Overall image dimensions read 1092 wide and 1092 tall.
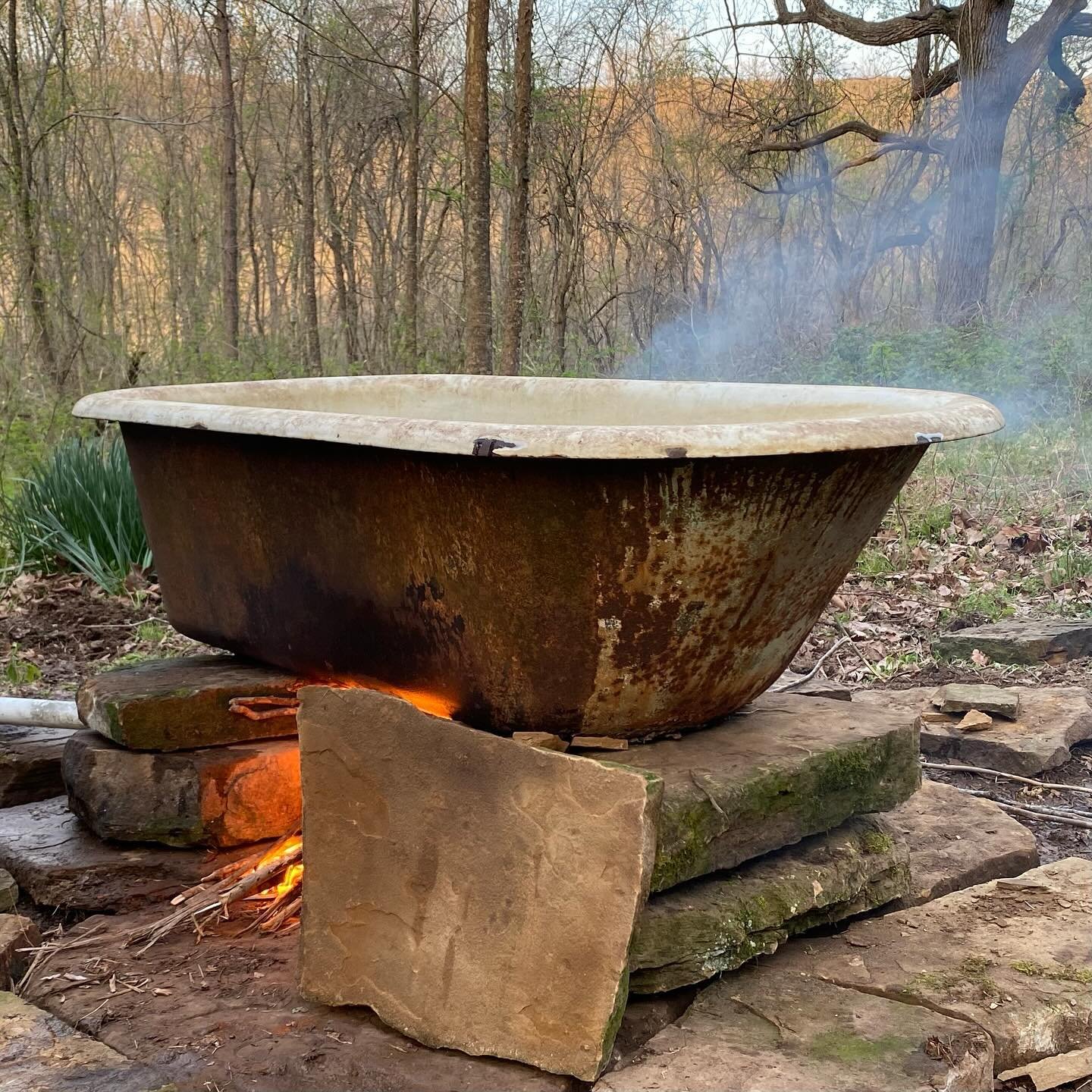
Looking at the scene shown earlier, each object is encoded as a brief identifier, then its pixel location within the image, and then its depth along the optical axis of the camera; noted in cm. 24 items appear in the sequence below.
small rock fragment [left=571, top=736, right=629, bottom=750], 207
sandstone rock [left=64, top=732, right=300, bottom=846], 236
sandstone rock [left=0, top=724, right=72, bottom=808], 280
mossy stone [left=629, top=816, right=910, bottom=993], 187
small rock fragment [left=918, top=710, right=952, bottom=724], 341
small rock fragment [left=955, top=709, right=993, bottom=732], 332
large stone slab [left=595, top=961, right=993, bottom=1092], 163
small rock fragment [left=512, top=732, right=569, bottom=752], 200
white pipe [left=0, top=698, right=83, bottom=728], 280
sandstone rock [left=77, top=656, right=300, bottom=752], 236
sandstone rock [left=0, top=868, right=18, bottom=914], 224
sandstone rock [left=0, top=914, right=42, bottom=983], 200
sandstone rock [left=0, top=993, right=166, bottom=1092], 167
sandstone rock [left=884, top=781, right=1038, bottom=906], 241
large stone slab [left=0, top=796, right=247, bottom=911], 230
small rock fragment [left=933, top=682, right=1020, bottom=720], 337
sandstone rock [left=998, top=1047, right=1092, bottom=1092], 178
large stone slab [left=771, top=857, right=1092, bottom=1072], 184
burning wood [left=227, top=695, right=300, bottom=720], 240
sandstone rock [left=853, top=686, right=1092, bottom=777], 318
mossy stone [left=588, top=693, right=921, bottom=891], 192
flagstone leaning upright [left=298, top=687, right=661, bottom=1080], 168
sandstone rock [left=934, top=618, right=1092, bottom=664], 404
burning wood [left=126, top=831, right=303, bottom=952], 214
